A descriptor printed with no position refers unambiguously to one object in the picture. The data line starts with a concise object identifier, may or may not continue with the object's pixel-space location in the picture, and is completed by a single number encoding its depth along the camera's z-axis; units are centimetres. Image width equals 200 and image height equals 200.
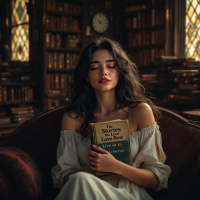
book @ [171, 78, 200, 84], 239
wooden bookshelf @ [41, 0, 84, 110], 422
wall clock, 481
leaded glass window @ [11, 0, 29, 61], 475
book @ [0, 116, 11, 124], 391
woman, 123
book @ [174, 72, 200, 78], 241
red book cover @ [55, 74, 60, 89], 441
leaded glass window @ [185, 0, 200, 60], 372
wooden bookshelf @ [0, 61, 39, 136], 401
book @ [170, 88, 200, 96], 240
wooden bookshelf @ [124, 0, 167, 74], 428
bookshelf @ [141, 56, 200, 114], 242
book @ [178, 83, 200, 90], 240
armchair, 129
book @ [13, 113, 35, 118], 404
